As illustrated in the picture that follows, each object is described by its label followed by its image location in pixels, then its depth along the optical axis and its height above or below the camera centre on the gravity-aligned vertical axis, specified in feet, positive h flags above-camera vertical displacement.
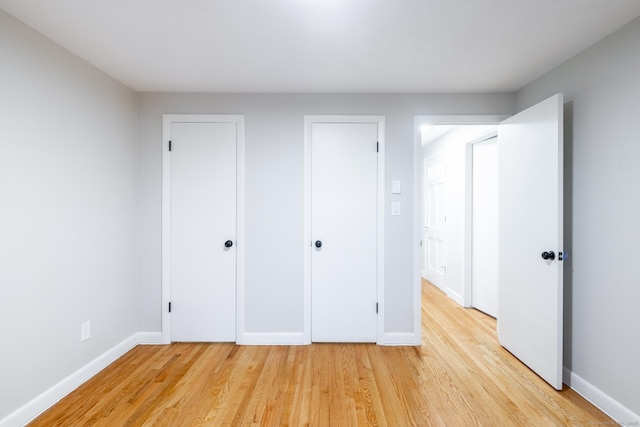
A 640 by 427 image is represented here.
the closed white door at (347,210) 8.77 +0.05
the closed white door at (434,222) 14.49 -0.54
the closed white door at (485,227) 10.80 -0.60
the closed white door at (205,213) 8.72 -0.05
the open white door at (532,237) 6.47 -0.64
